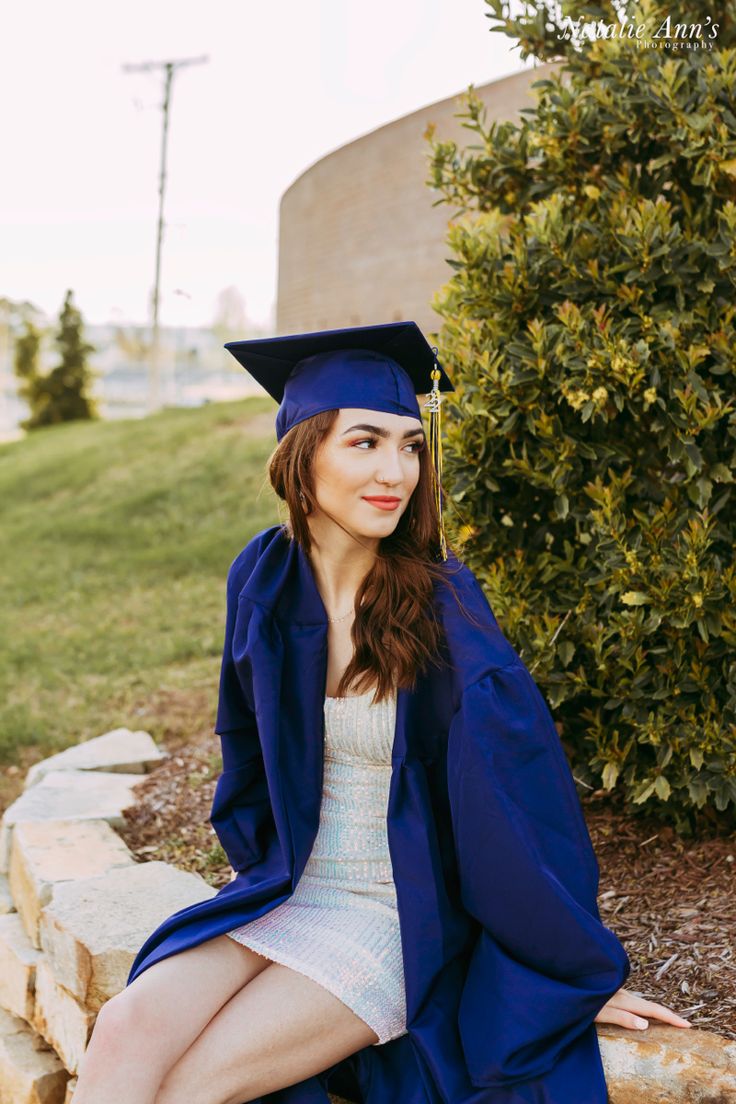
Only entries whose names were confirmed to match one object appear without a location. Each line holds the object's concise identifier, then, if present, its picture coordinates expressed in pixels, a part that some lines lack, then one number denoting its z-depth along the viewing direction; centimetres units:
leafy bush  270
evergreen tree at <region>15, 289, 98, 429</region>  2325
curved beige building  1103
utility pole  2261
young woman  200
